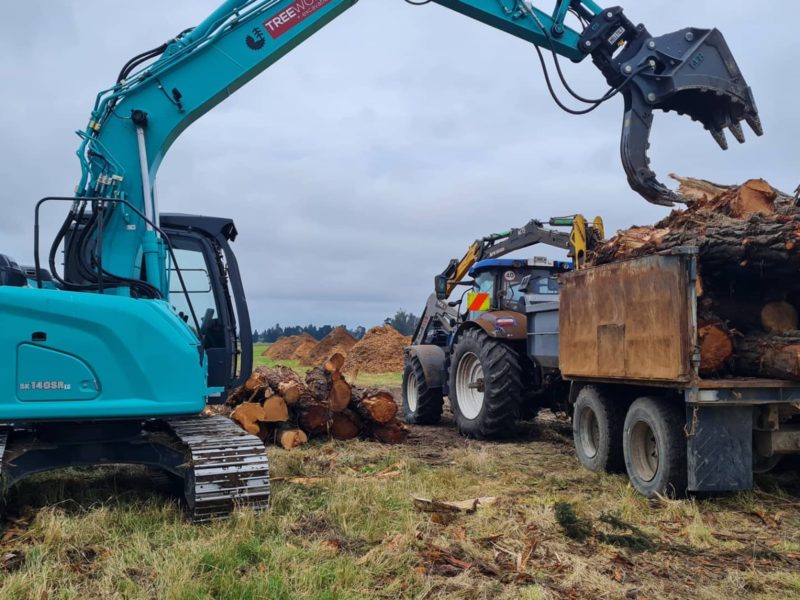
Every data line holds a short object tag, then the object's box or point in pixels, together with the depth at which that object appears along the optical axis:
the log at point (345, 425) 9.28
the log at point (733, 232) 5.35
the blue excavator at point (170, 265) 4.91
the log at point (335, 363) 9.40
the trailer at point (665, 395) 5.35
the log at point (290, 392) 8.89
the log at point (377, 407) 9.20
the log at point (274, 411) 8.69
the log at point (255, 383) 9.11
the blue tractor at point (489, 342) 8.97
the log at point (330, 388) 9.17
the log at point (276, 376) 9.19
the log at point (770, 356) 5.29
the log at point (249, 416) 8.61
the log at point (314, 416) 8.97
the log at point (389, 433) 9.34
